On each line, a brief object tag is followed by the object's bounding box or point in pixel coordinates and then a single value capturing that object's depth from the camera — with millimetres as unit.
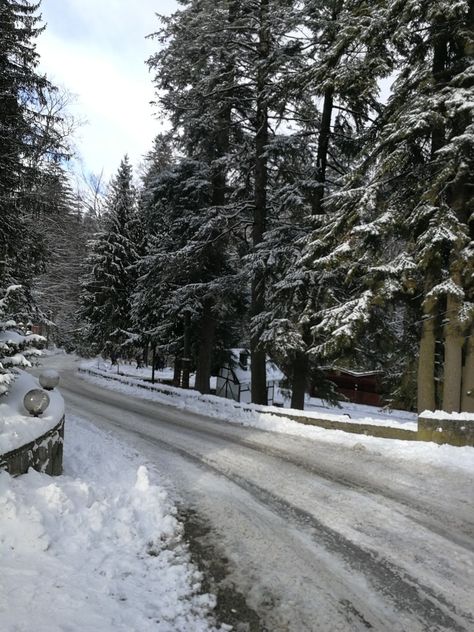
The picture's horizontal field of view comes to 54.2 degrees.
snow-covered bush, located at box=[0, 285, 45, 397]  5820
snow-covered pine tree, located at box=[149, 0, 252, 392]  15086
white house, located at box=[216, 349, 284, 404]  24062
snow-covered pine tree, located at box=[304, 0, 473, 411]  8438
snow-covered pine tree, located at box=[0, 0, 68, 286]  12352
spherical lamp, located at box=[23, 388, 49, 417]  5898
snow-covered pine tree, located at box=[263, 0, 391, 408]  10312
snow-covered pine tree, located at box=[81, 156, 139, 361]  32250
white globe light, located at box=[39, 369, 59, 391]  7488
